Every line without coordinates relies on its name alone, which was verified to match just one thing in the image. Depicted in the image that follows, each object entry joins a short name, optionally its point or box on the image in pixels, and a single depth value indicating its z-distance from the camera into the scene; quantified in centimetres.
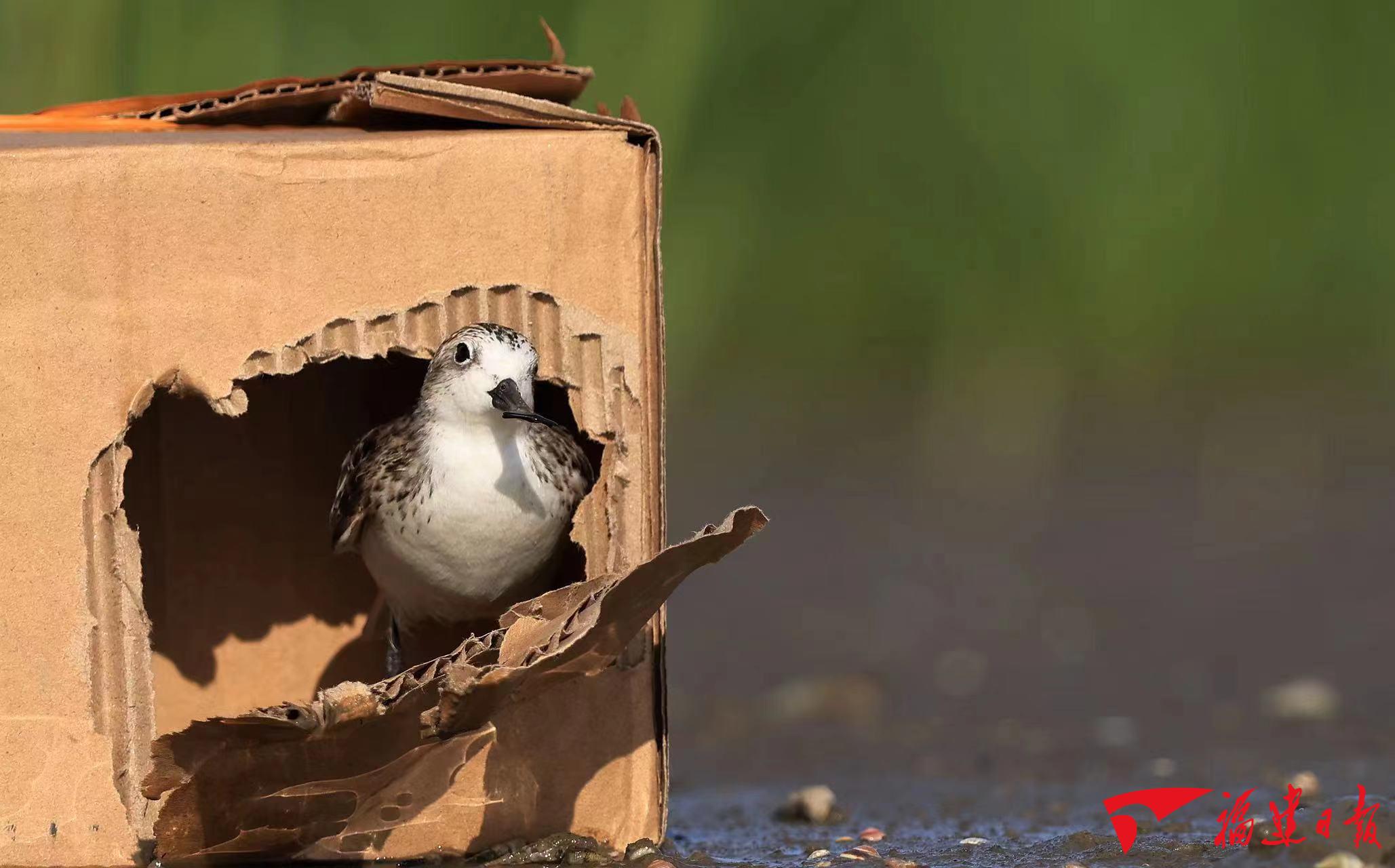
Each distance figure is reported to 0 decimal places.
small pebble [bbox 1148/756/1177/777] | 1176
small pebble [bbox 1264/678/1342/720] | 1287
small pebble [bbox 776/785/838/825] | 1118
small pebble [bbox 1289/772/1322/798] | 1070
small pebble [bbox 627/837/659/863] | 904
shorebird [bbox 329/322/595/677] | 949
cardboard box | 817
